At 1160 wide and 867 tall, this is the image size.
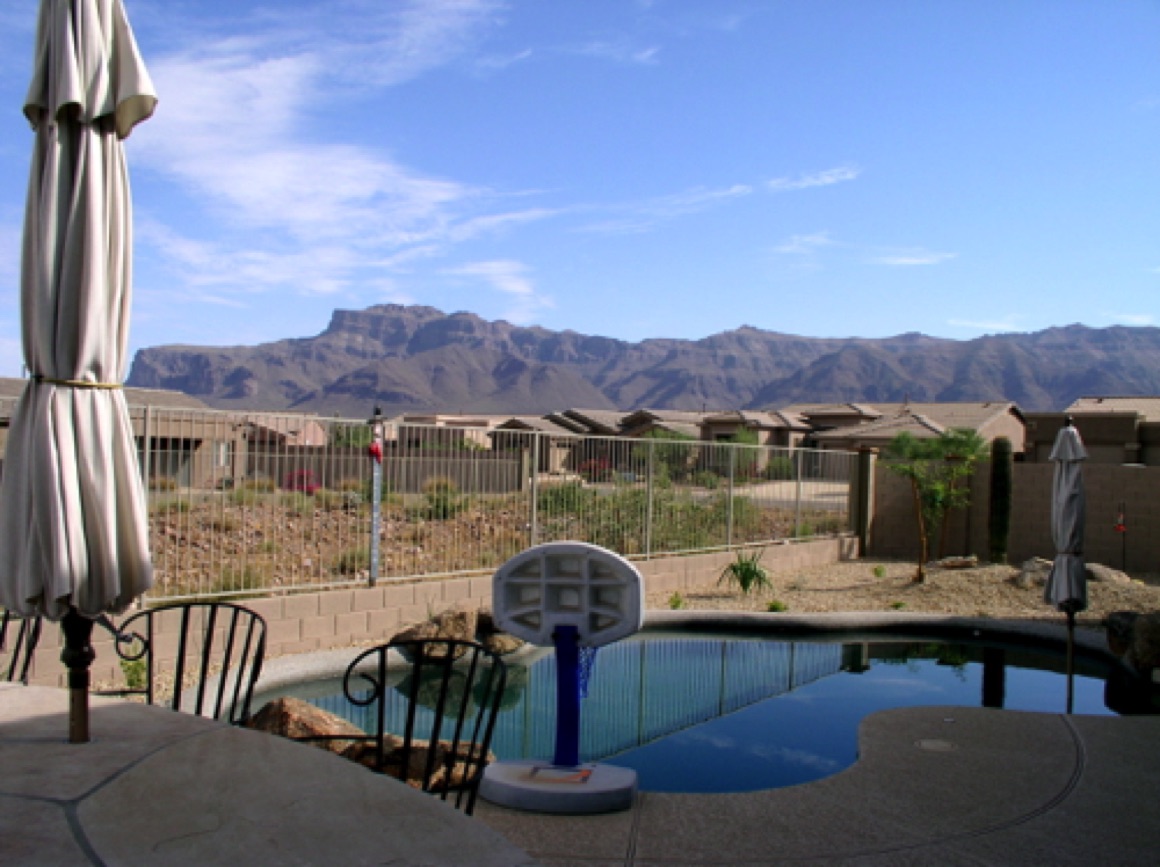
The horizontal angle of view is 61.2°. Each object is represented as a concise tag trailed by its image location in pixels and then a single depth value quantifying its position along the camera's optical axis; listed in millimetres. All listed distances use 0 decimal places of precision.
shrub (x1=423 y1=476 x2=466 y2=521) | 10164
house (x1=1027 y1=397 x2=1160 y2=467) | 36375
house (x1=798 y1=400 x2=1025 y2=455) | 36125
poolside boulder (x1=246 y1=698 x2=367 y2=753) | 5098
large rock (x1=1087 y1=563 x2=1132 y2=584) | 12750
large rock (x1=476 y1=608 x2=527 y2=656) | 9070
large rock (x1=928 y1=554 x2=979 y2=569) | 15375
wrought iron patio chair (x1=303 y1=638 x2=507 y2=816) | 3646
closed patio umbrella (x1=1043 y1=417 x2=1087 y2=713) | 8125
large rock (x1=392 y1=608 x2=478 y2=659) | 8558
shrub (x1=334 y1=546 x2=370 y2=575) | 9234
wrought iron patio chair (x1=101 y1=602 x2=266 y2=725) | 6852
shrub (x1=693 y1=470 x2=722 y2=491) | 14211
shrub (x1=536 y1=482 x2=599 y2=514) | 11453
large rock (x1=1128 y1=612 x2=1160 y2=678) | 8797
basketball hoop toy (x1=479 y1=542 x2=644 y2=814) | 4816
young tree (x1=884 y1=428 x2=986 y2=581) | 15438
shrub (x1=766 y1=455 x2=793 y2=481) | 16297
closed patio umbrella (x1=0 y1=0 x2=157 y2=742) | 3127
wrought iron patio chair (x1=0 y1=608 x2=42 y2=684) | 4496
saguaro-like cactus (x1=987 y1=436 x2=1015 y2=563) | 16330
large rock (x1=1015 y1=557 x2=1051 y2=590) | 13180
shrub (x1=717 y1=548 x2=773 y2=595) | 12883
